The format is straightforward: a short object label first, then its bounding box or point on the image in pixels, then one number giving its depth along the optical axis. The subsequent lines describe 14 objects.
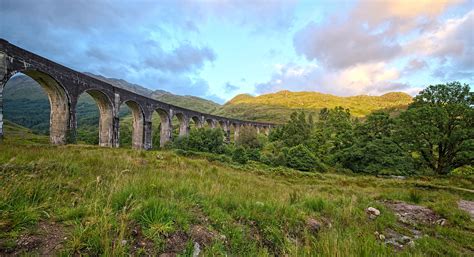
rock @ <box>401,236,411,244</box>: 4.65
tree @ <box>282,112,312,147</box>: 43.03
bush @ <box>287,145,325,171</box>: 28.99
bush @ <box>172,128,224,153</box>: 36.56
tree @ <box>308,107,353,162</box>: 34.19
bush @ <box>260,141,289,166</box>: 30.15
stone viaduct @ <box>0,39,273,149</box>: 16.75
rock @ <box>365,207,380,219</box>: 6.12
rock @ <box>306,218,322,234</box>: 4.40
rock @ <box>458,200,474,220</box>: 7.64
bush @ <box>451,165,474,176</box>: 21.48
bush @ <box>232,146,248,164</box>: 29.58
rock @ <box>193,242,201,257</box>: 2.79
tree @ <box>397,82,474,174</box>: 20.27
